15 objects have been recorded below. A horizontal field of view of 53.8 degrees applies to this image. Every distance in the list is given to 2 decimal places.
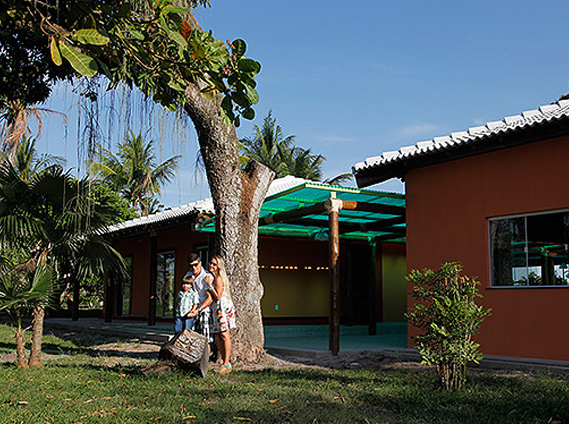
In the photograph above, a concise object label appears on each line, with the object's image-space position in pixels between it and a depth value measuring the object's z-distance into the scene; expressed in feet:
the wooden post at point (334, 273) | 31.48
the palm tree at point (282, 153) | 111.75
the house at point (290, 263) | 43.29
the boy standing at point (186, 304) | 25.89
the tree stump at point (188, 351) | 22.22
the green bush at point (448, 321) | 18.61
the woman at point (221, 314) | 24.66
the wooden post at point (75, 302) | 63.00
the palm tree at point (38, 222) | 26.11
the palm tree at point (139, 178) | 101.86
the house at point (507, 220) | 26.00
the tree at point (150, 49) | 11.81
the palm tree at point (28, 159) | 75.04
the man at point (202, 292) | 25.31
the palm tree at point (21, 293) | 24.12
